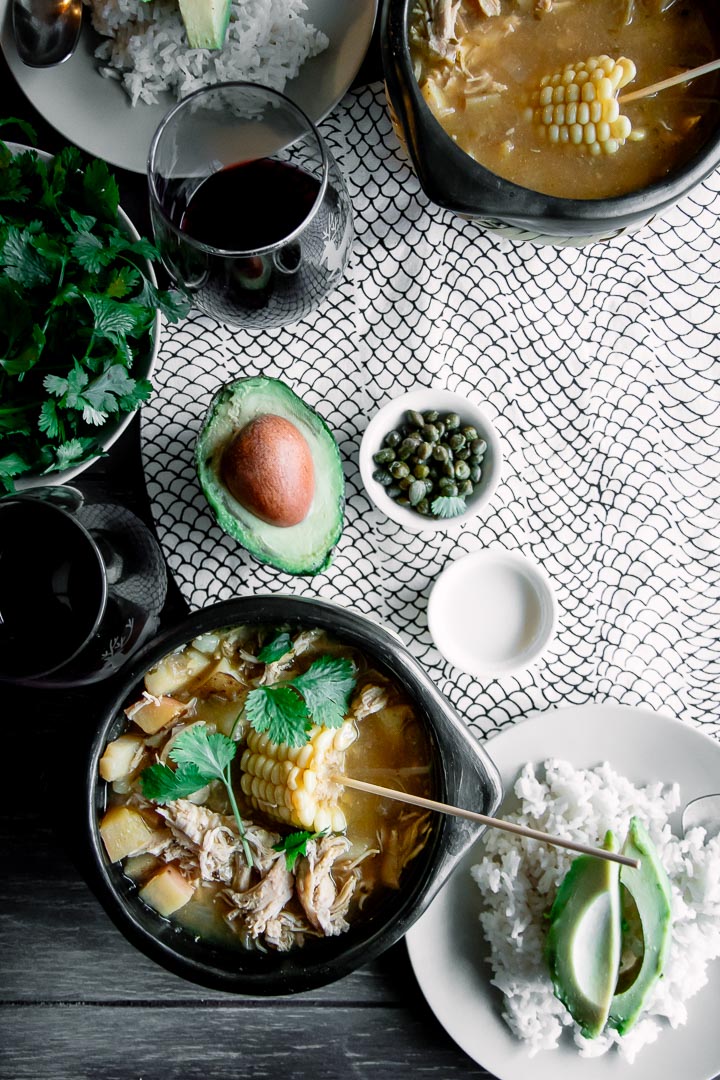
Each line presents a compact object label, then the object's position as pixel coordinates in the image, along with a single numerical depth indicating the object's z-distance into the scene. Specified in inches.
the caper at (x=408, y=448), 26.9
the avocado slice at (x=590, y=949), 24.7
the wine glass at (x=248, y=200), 25.1
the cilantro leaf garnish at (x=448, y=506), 26.6
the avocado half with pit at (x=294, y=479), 25.5
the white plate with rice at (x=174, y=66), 26.5
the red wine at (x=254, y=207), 25.5
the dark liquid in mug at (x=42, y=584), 24.8
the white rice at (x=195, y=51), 26.4
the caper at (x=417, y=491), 26.7
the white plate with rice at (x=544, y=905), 26.5
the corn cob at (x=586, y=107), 23.9
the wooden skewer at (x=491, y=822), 23.3
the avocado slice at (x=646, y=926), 25.0
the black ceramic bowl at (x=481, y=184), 23.2
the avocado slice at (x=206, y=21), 25.4
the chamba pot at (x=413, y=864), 24.0
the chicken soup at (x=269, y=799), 24.6
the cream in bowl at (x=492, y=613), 26.9
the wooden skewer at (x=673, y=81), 23.7
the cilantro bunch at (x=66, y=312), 25.0
